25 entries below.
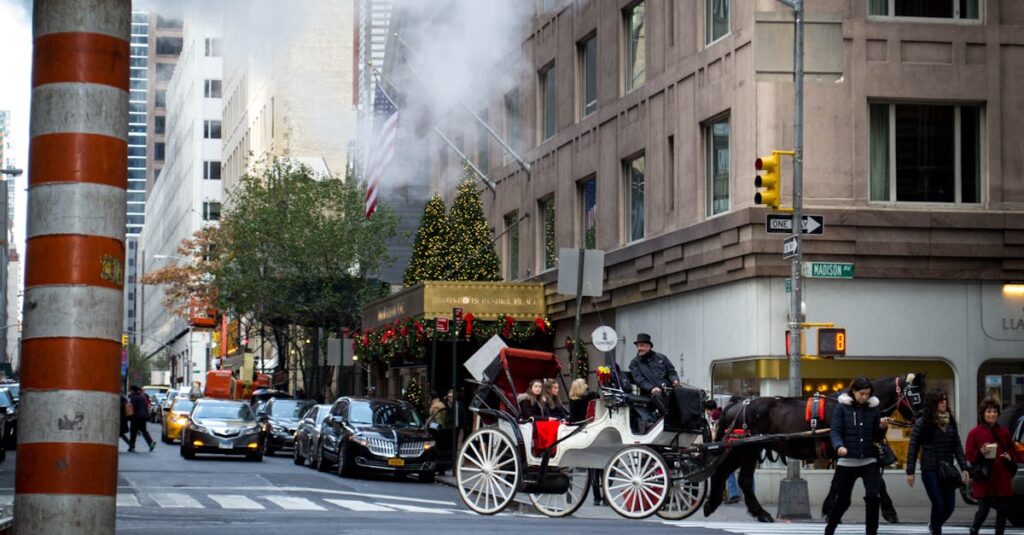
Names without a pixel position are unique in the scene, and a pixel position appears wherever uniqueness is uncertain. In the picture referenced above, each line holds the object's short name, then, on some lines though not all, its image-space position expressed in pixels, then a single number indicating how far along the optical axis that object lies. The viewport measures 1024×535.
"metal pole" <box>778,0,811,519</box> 20.83
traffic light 20.34
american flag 38.81
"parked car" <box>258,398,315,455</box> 40.41
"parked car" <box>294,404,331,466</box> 32.92
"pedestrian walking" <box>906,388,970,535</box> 16.55
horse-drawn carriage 16.08
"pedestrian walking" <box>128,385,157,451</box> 36.69
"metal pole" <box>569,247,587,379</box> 23.71
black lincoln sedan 29.53
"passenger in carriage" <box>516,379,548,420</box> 18.11
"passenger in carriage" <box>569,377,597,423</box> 20.40
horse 16.64
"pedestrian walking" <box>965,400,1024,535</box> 16.94
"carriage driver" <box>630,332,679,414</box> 16.56
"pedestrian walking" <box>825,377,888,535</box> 14.80
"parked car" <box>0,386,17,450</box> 34.56
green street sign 20.66
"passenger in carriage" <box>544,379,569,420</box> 20.26
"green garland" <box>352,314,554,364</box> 35.50
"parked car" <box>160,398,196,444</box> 45.31
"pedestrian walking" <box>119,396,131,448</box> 37.51
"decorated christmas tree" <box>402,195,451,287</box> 39.12
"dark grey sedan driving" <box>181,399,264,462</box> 35.03
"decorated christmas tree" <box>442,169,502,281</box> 38.88
